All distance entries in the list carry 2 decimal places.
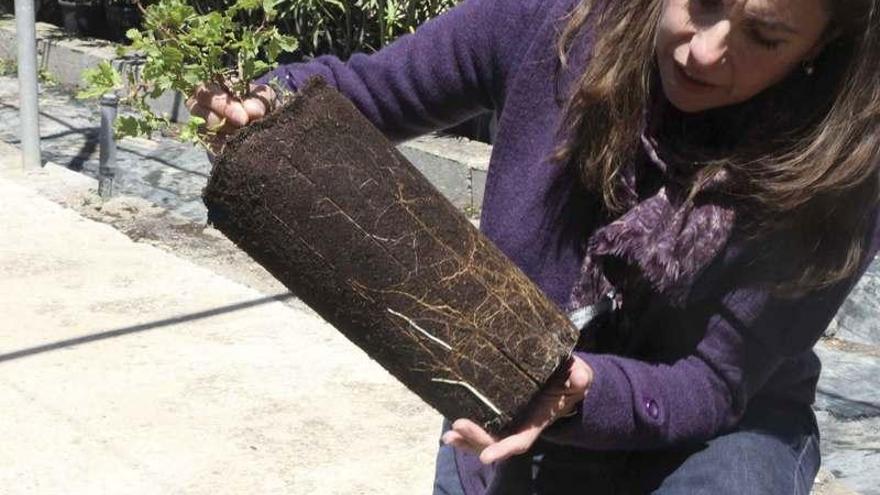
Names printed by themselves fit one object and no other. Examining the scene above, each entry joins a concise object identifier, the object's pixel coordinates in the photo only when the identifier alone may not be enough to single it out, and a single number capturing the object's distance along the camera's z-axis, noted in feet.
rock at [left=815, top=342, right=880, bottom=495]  11.76
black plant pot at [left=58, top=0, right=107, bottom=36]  33.17
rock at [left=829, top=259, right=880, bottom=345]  14.74
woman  5.99
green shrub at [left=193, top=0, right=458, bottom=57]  22.59
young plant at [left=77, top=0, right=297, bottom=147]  5.65
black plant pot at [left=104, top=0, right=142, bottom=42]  33.01
